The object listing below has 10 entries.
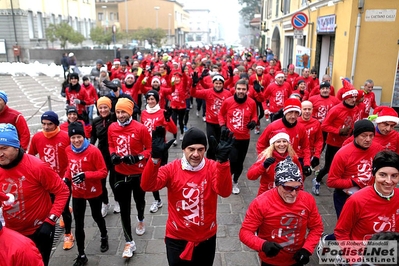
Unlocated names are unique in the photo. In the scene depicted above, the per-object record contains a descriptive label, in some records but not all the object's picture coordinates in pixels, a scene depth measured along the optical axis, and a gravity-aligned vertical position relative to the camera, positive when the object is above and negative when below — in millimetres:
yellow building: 11703 -23
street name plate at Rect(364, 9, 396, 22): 11570 +832
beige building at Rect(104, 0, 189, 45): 71500 +5386
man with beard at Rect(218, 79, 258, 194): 6859 -1415
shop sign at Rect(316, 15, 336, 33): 13906 +680
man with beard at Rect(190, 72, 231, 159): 8242 -1357
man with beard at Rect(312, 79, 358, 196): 6559 -1373
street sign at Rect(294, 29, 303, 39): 15259 +320
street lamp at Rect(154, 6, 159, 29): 71438 +4813
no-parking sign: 14227 +779
